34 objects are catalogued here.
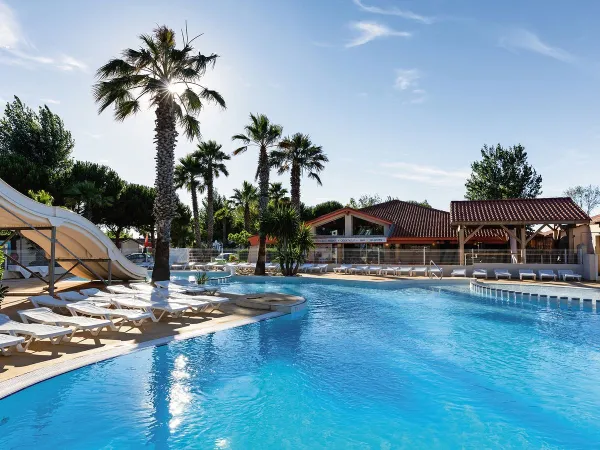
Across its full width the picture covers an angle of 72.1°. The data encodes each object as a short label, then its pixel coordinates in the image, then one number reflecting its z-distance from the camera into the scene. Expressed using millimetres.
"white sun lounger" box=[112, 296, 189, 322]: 10930
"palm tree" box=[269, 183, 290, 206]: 45594
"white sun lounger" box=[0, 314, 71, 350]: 7648
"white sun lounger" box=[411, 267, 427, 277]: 25922
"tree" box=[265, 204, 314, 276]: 25789
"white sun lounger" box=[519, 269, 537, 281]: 23359
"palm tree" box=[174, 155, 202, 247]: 37719
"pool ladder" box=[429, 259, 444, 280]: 25105
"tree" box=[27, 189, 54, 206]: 22016
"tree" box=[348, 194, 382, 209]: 90125
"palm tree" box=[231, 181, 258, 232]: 50906
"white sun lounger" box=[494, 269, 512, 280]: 23684
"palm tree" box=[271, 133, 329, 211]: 28805
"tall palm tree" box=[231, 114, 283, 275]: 26969
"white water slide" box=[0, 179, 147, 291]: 12031
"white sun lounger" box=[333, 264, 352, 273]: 28116
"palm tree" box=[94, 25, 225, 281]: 16953
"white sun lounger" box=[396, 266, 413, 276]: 26275
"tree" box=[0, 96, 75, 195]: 33719
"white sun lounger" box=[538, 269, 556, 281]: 22961
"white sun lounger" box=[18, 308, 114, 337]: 8609
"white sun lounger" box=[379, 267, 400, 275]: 26359
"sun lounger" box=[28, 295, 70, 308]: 10891
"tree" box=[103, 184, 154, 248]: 42484
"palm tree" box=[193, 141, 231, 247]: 37500
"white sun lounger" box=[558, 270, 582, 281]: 22688
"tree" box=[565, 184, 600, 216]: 77625
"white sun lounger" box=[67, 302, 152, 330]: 9852
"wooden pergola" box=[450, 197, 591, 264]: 25719
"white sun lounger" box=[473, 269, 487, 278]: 24297
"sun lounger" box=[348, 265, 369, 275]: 27328
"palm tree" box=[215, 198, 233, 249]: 56344
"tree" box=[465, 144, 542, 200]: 52625
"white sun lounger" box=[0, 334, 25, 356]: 6996
